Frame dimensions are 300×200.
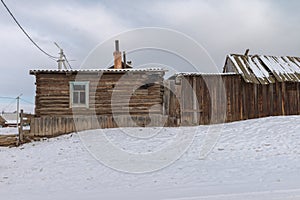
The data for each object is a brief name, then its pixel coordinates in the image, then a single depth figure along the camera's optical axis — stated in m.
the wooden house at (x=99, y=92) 16.30
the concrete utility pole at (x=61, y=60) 21.45
